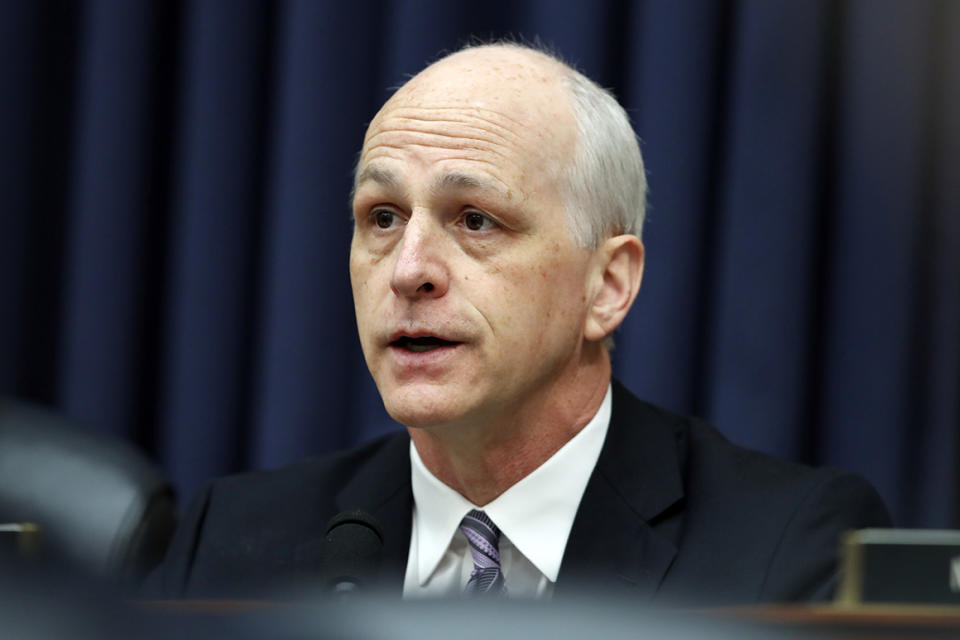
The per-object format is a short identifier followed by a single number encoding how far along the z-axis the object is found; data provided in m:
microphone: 2.50
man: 2.66
